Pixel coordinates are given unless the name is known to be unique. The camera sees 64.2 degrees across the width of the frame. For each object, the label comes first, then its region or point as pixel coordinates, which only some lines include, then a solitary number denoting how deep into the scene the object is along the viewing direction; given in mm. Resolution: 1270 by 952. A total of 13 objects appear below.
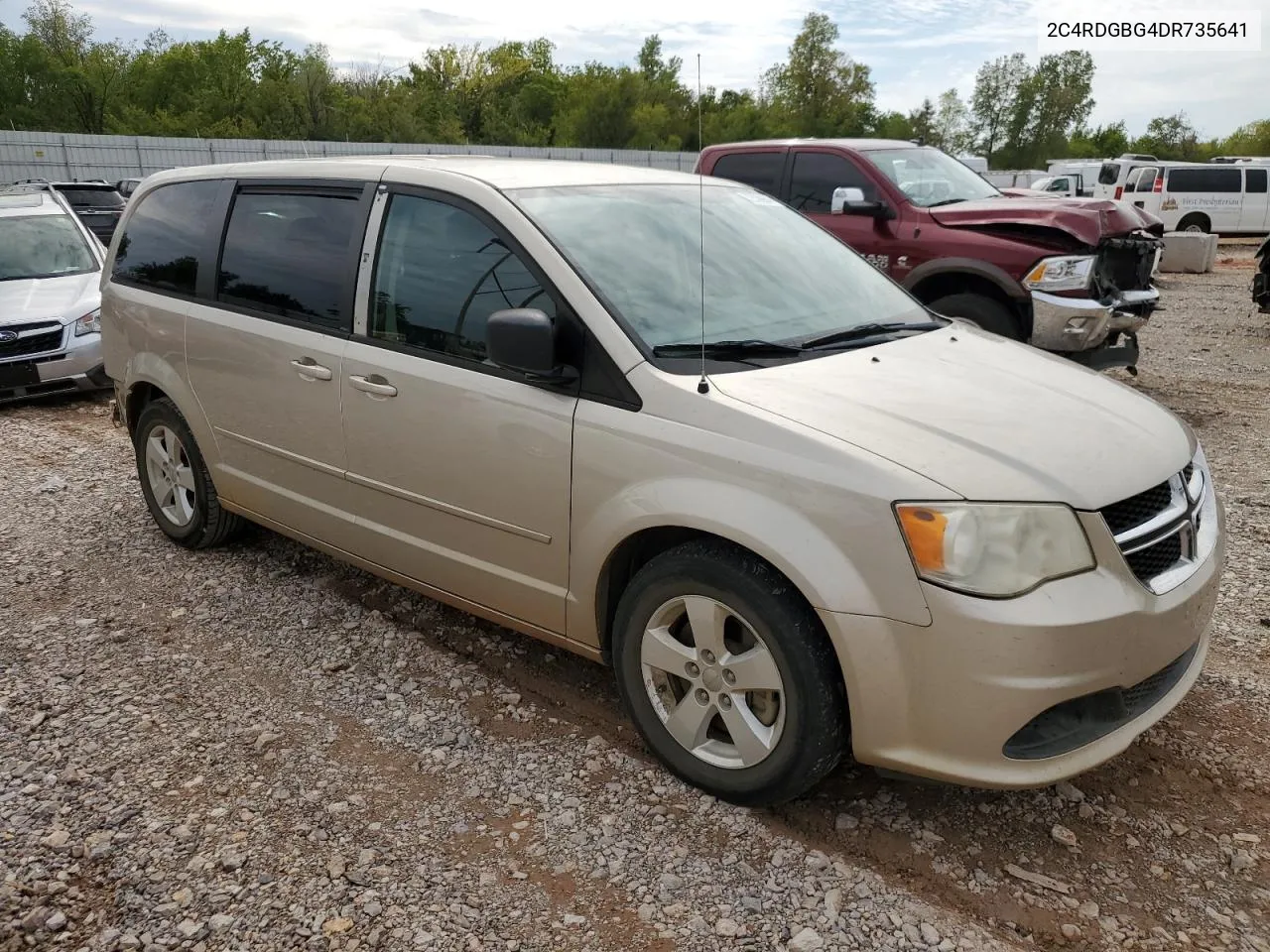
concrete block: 19203
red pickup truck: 7230
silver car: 8219
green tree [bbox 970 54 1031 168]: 69312
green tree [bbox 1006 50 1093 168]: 67812
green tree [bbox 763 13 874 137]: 64625
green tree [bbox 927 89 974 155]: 71500
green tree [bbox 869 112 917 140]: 68312
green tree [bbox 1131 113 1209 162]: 65125
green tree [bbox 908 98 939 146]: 68688
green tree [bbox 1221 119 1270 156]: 67688
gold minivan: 2465
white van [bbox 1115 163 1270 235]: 24531
